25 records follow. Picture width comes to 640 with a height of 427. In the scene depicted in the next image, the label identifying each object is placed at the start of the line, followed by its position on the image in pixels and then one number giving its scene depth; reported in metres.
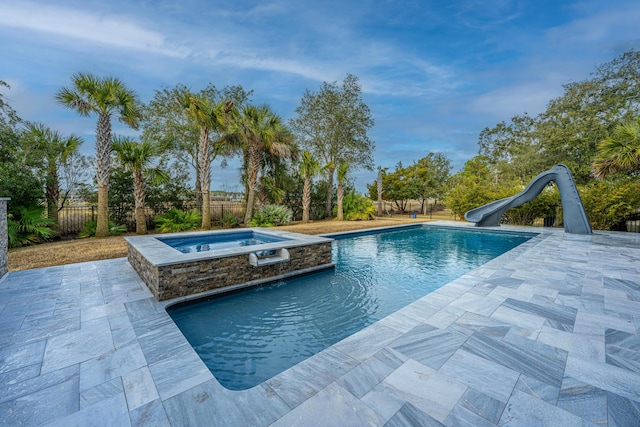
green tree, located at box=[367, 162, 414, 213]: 23.34
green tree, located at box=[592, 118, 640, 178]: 8.40
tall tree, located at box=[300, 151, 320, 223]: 14.69
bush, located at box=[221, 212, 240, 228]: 12.39
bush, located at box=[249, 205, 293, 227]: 12.76
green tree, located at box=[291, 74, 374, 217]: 17.53
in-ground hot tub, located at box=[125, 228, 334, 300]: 3.85
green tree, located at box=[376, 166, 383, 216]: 20.20
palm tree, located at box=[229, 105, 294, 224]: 11.65
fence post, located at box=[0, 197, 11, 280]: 4.41
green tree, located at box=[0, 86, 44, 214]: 7.09
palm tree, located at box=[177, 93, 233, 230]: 9.91
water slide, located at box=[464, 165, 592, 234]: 9.73
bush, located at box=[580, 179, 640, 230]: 9.91
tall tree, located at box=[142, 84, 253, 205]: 13.41
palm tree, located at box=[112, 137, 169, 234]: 9.41
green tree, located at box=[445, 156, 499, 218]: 14.78
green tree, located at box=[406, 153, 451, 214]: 23.00
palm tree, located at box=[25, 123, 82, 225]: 8.23
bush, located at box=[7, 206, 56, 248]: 7.14
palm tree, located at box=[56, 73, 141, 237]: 8.24
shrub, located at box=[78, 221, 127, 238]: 9.28
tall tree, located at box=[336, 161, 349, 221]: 16.59
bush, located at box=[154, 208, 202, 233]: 10.38
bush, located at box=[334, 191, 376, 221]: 17.23
